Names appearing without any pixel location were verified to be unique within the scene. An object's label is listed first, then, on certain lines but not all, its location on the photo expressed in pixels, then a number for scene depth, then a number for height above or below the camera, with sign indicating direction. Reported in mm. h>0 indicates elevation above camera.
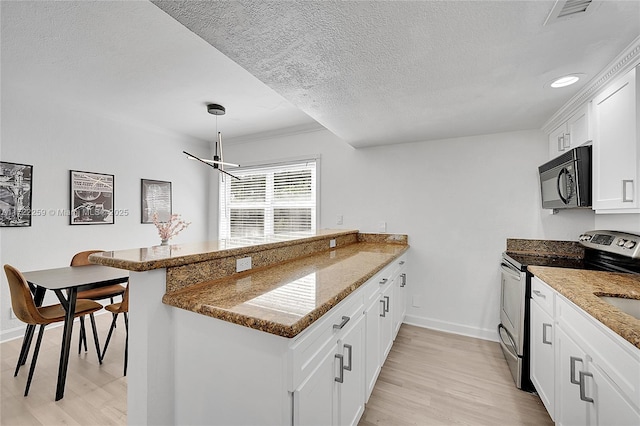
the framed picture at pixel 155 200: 3973 +224
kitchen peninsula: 950 -500
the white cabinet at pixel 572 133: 1997 +667
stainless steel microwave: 1938 +267
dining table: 1939 -520
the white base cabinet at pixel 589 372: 988 -695
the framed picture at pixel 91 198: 3268 +206
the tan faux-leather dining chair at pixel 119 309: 2227 -811
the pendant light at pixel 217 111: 3103 +1250
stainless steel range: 1812 -420
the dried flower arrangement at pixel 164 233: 2487 -174
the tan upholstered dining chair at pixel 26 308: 1946 -688
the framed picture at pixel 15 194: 2764 +216
